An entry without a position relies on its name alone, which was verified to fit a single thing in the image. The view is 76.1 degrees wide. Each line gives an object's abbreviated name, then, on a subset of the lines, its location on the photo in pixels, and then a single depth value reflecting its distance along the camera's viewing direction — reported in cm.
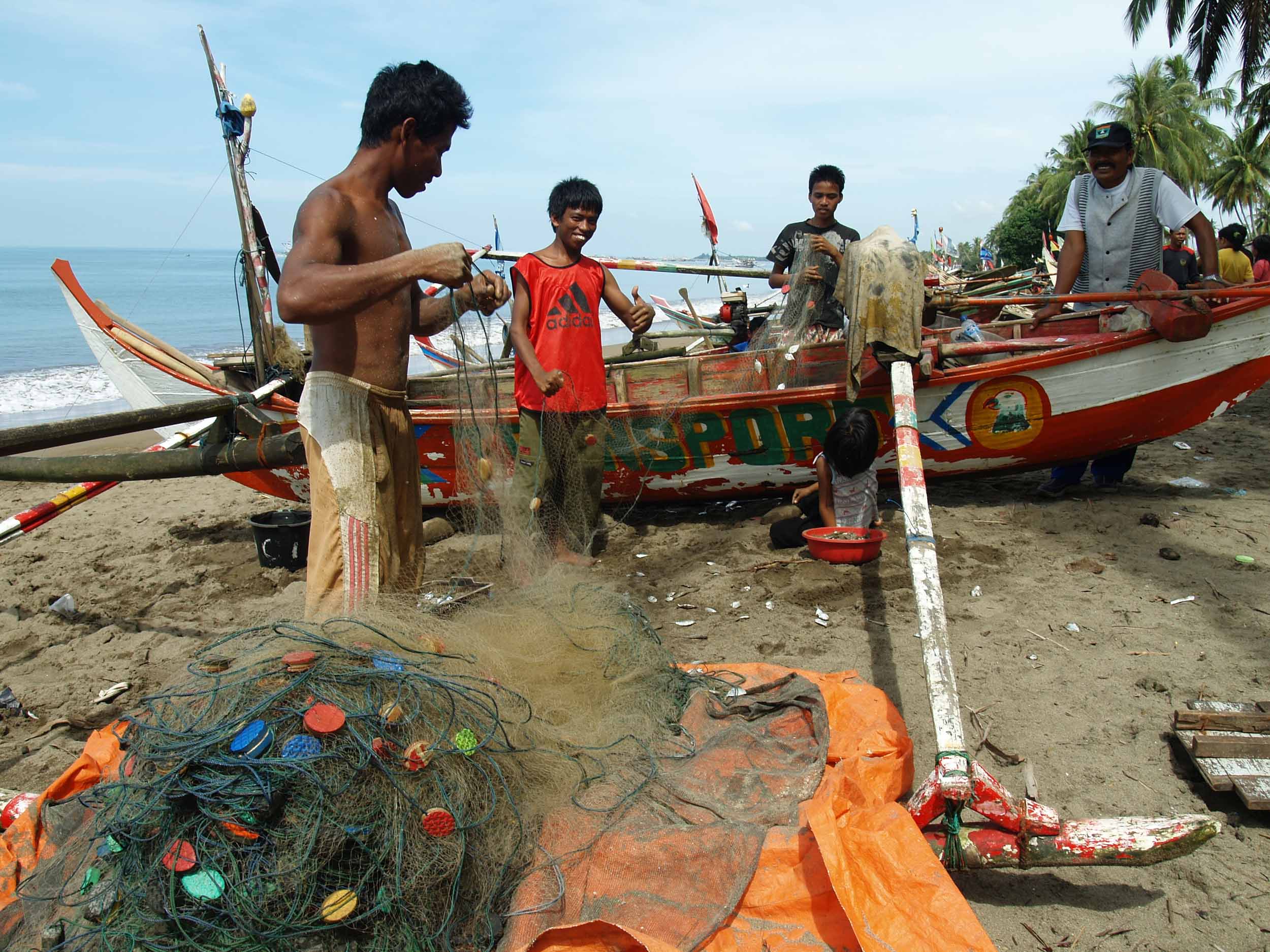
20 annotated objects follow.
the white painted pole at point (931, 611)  222
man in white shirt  533
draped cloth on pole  508
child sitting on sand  487
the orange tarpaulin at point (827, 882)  190
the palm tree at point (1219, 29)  1725
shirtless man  278
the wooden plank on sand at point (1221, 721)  278
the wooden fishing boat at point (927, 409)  541
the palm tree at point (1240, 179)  4178
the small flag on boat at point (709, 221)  1152
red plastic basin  471
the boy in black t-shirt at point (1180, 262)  753
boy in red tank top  473
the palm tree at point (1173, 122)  3994
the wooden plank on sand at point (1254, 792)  242
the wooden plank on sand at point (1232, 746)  265
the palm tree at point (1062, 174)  4416
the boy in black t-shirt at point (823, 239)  586
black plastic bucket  552
